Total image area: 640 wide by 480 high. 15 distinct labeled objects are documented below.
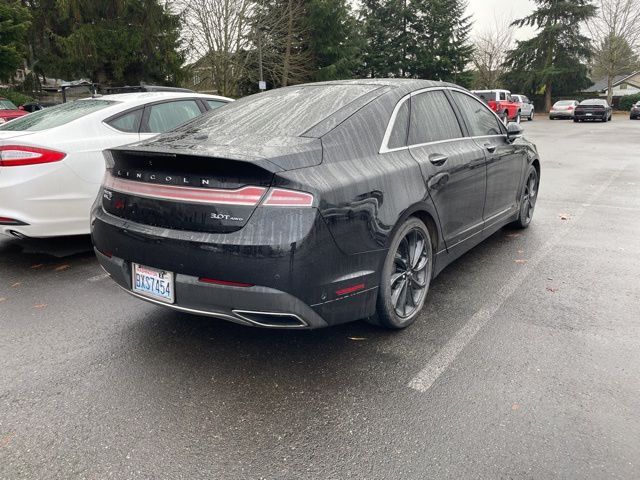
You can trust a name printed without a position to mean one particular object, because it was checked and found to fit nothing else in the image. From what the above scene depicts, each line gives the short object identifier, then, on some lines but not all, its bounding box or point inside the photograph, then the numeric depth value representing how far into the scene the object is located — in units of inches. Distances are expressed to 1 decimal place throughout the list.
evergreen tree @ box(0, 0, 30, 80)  984.3
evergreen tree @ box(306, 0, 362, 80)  1138.0
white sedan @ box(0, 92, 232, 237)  171.5
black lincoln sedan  98.9
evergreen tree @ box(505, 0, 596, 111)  1726.1
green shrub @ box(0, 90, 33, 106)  1120.4
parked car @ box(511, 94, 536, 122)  1240.5
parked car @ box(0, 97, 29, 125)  709.3
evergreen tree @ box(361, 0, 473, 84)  1509.6
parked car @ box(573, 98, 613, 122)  1208.8
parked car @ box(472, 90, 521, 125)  1029.2
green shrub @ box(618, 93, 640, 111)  1765.5
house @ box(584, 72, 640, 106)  2713.8
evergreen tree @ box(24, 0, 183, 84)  1032.2
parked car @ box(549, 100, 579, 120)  1347.2
